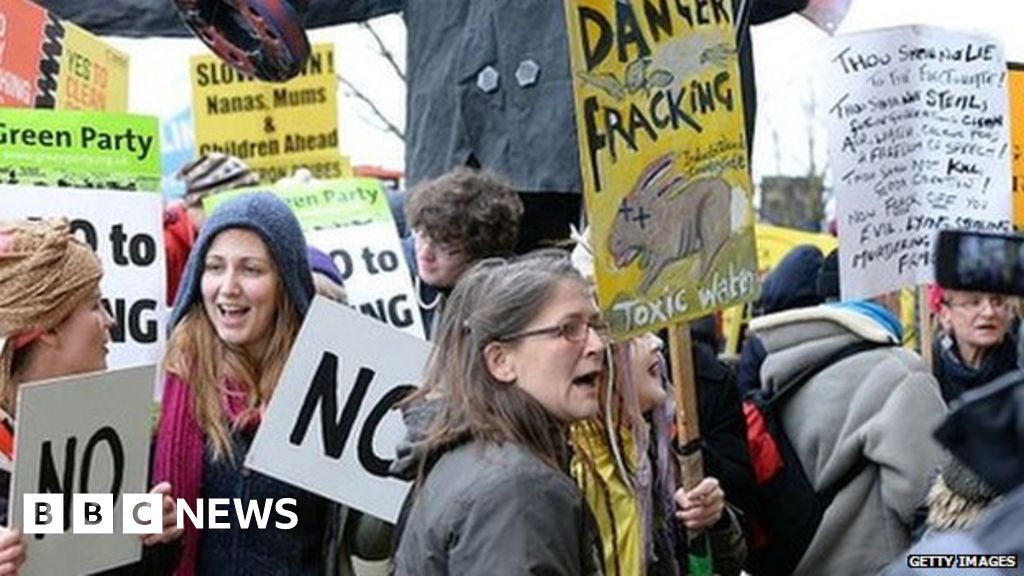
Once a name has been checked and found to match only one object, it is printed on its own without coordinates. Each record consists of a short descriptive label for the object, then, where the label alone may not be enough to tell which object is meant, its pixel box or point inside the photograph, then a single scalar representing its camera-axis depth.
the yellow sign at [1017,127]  7.28
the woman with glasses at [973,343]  6.14
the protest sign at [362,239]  6.02
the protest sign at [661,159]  4.13
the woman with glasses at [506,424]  3.12
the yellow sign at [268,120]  8.91
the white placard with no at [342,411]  4.16
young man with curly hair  5.07
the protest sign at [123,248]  5.14
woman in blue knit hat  4.15
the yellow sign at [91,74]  6.56
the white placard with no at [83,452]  3.62
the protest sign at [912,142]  6.30
